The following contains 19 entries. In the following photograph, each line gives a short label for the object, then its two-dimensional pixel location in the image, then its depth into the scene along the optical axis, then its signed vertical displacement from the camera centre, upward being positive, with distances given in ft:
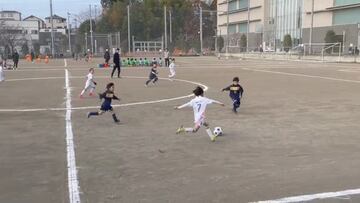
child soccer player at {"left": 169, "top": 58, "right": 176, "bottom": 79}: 81.05 -4.68
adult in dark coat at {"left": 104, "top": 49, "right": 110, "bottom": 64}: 122.99 -3.64
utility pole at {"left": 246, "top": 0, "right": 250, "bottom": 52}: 271.61 +2.46
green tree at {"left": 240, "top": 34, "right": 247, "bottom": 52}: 284.16 +0.46
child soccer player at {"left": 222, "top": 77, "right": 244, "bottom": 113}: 42.16 -4.41
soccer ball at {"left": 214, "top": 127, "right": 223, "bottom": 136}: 31.05 -5.77
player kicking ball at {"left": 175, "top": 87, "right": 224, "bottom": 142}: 31.40 -4.25
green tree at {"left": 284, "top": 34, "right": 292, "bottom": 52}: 234.17 +0.21
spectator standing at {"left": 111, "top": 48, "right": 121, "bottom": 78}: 87.20 -3.12
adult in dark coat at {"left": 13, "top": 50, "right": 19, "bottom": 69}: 126.72 -3.79
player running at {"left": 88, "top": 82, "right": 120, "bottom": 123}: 37.65 -4.41
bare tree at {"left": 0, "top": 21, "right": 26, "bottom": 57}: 274.57 +4.07
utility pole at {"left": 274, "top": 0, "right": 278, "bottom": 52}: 260.40 +11.29
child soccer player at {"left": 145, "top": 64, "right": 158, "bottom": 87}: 70.69 -4.77
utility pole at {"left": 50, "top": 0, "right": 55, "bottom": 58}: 232.14 -1.54
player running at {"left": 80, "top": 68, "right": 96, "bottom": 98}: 56.39 -4.92
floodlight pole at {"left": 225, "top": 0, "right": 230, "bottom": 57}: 311.68 +1.91
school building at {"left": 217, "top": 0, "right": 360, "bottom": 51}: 198.08 +10.62
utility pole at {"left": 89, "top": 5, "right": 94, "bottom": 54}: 227.61 +0.48
